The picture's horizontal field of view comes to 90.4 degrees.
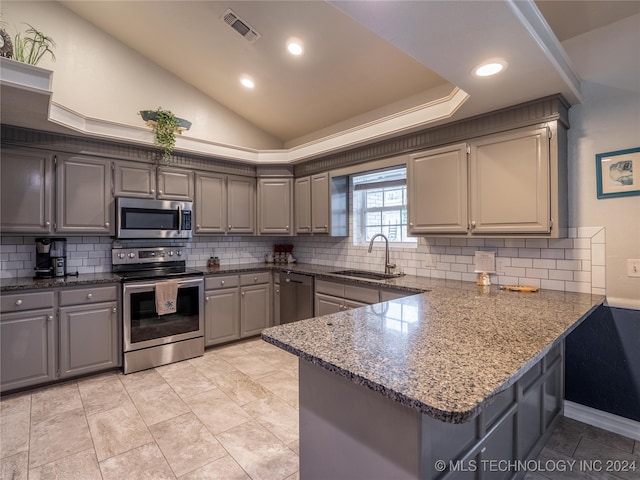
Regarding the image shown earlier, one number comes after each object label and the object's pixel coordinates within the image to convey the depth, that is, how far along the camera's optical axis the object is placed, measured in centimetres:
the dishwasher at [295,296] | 368
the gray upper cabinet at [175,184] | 358
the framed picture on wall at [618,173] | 207
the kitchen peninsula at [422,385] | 92
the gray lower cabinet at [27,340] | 255
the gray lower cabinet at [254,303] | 390
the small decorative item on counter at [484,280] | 253
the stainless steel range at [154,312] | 306
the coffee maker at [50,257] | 300
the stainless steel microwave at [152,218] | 328
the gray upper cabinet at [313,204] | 394
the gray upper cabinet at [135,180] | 330
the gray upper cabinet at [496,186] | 218
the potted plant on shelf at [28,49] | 215
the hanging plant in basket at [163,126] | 330
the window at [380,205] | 359
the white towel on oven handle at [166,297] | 317
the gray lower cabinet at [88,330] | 280
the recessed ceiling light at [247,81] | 366
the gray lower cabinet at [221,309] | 361
